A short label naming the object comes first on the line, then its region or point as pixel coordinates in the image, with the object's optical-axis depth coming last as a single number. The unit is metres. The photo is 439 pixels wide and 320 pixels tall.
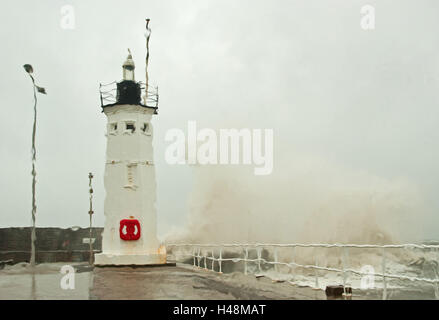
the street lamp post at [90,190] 33.00
